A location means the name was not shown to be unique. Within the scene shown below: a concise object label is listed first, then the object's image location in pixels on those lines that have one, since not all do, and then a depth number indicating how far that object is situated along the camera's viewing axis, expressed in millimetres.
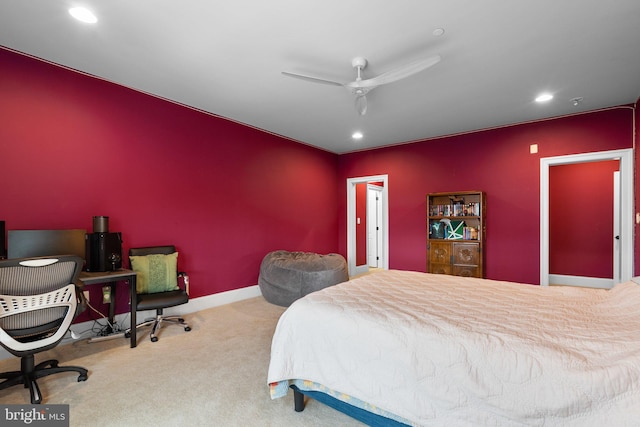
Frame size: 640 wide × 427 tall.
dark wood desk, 2545
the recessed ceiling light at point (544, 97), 3463
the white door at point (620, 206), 3766
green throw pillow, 3178
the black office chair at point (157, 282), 3012
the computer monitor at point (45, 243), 2455
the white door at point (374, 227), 7069
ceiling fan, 2188
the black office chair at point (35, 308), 1884
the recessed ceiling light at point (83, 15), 2078
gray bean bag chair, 3969
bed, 1146
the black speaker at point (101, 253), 2818
